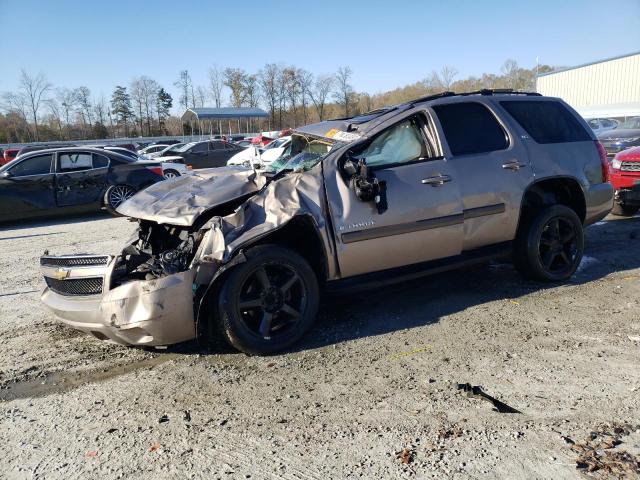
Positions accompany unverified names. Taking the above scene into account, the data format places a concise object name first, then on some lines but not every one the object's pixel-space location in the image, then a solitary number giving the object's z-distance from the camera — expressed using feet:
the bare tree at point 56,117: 206.58
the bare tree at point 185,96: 243.40
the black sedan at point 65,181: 33.99
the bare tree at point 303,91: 240.12
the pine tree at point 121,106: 222.48
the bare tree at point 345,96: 234.99
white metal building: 130.41
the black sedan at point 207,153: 76.59
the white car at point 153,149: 108.17
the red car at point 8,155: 82.57
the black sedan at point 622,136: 45.98
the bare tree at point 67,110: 210.18
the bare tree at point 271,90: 239.71
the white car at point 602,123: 69.48
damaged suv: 12.45
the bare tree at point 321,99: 240.12
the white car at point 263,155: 47.08
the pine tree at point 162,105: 232.96
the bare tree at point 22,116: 193.67
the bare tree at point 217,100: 249.20
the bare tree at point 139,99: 224.94
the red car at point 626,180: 27.35
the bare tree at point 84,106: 213.25
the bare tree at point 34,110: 199.50
